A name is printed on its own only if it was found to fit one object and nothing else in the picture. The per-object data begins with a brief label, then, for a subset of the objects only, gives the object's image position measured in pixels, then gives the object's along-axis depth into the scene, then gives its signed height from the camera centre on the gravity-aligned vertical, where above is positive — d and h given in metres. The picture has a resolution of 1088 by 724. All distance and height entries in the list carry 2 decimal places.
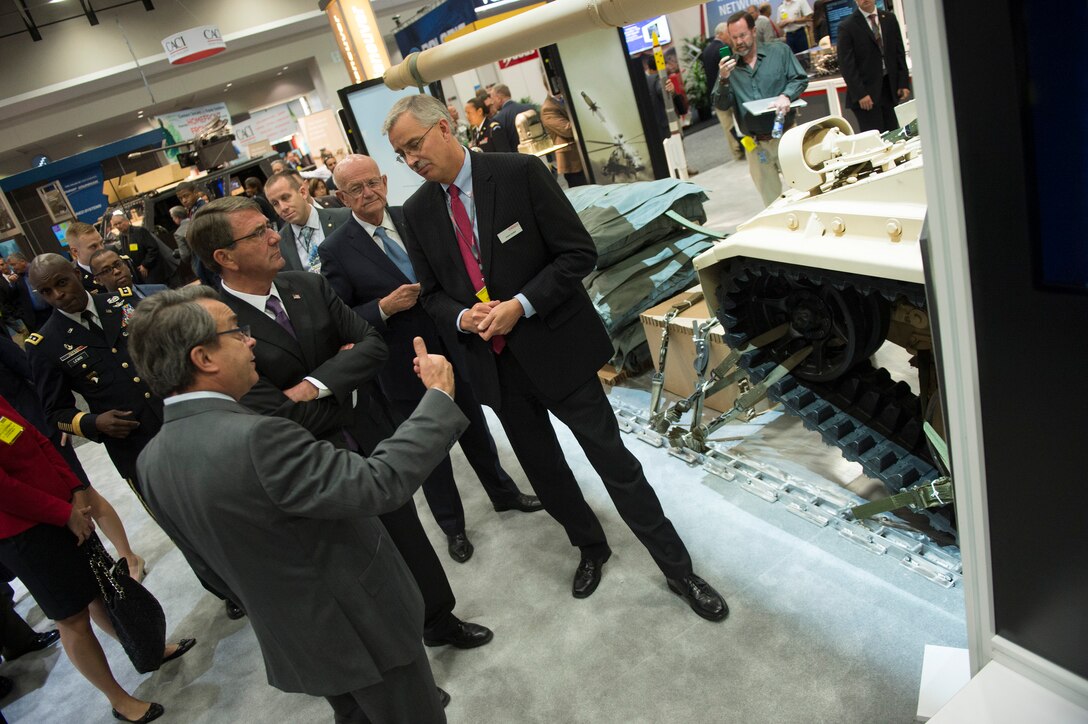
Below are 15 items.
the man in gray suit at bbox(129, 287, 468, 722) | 1.49 -0.63
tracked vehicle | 2.37 -1.00
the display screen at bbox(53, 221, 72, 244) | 13.17 +0.12
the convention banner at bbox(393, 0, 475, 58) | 7.58 +0.92
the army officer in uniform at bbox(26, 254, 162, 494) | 3.17 -0.50
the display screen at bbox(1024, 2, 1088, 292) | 0.85 -0.25
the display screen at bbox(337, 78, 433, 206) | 5.71 +0.12
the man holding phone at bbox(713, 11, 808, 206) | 5.51 -0.43
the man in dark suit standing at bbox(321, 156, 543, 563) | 2.92 -0.47
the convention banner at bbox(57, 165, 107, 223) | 12.78 +0.54
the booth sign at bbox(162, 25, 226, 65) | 12.69 +2.33
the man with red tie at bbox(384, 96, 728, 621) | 2.32 -0.57
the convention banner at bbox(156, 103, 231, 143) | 16.11 +1.49
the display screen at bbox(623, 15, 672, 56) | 11.48 +0.26
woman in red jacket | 2.68 -0.98
